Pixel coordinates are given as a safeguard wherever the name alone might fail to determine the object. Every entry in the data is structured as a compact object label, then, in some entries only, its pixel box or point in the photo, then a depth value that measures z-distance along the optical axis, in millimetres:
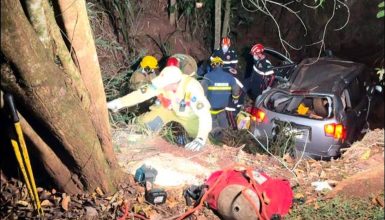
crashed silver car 6035
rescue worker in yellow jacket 5699
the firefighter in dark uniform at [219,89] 7211
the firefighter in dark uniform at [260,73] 8555
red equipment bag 3953
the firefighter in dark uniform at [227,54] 8781
